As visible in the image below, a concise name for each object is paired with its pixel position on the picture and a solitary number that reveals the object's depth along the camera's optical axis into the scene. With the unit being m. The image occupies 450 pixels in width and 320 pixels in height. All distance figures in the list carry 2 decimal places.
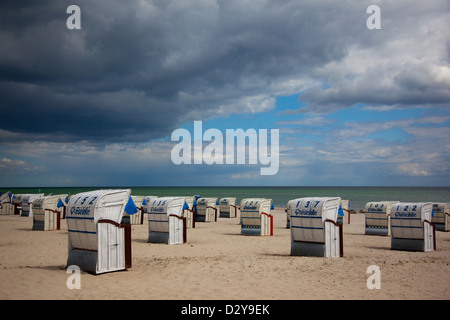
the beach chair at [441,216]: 30.25
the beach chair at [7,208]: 49.25
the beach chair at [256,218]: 26.28
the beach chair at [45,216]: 28.89
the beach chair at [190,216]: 33.20
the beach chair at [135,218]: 34.03
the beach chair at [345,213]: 37.91
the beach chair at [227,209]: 46.03
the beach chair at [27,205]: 45.09
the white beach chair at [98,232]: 12.74
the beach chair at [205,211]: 39.75
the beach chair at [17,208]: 49.59
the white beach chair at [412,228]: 19.12
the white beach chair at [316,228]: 16.33
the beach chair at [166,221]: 21.83
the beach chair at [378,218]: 27.41
